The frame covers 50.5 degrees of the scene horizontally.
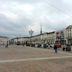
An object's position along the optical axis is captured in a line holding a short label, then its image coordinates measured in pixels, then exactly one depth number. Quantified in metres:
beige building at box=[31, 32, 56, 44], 45.24
